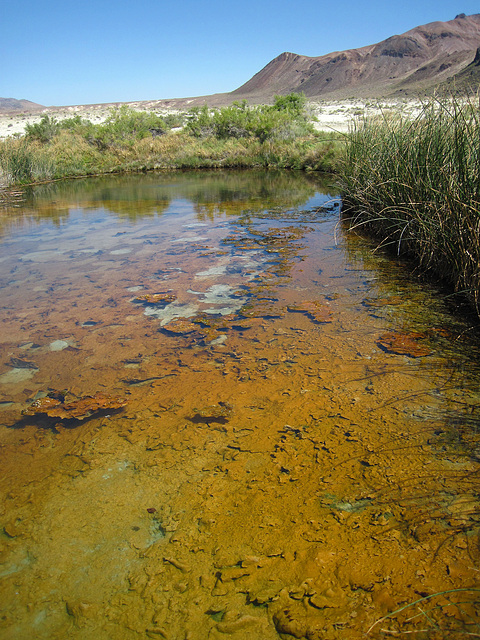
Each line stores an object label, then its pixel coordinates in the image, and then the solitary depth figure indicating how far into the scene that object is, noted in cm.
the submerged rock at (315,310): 310
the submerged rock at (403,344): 255
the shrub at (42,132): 1937
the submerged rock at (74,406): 218
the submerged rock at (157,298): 364
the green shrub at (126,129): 1891
